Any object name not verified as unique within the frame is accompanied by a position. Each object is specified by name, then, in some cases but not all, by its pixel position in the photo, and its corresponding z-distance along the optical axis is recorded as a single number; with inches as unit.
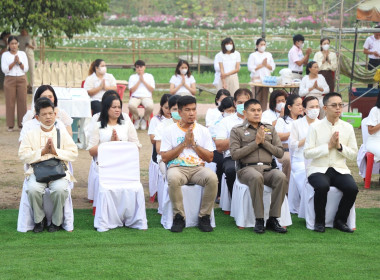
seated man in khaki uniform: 288.0
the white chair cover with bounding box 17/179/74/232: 284.8
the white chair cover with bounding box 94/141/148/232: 290.8
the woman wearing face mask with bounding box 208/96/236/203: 337.1
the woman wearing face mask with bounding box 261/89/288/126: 352.4
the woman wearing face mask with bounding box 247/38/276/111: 587.5
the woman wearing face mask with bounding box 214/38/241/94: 563.8
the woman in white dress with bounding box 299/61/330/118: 514.6
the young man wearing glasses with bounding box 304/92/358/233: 292.4
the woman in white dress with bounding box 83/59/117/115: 489.1
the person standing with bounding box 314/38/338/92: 572.7
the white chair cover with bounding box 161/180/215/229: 293.6
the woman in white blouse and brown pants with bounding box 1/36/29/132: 526.0
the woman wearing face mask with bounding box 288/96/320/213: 326.0
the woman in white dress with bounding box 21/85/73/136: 320.8
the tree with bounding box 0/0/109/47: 661.3
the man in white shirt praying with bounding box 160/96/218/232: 289.5
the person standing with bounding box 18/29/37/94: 712.4
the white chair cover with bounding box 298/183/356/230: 296.7
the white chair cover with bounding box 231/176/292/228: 294.7
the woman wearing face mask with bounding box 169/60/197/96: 530.9
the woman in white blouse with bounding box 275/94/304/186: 337.6
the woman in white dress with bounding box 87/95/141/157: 312.5
